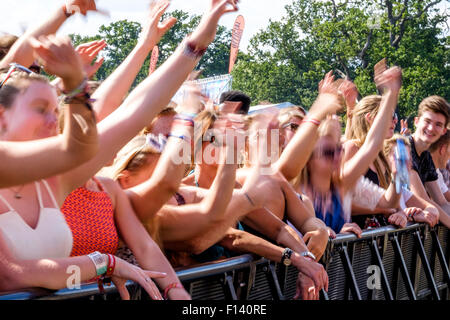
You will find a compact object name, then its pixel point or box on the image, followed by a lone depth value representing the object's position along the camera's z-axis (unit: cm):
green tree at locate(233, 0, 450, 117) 2767
